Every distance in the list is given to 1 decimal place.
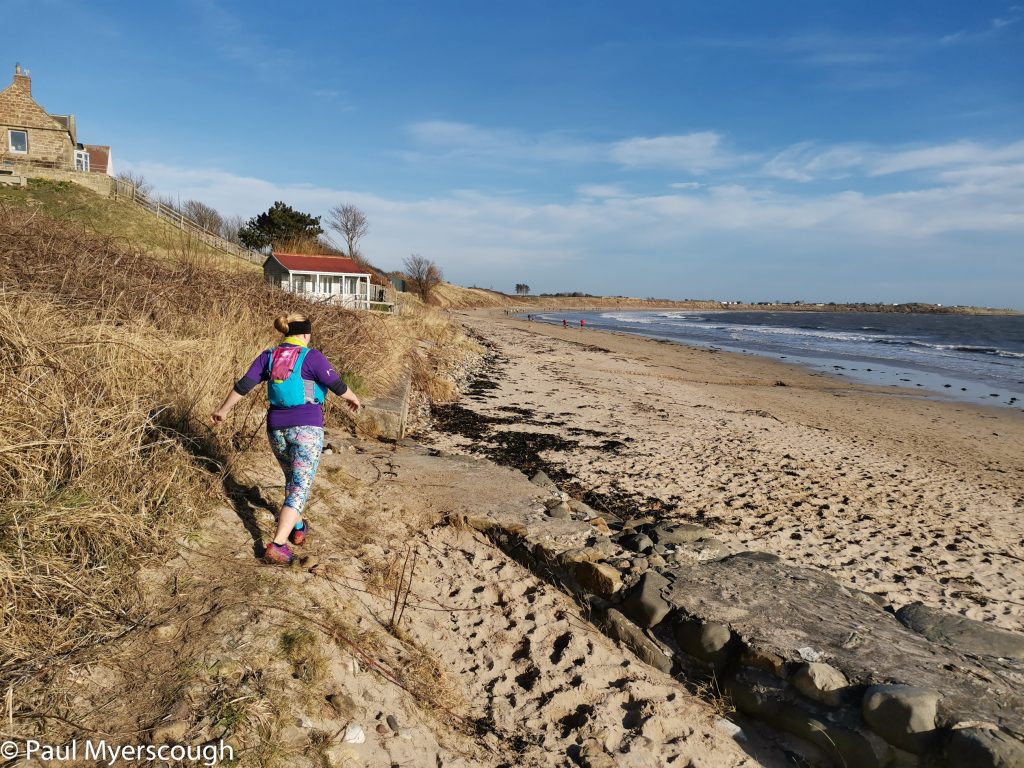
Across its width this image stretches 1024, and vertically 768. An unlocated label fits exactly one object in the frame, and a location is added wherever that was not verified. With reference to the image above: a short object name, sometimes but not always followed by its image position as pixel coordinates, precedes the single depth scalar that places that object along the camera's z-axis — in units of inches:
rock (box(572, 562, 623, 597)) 160.2
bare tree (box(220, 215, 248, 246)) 2028.3
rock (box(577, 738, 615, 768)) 111.7
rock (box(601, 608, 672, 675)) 142.0
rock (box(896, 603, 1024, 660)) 135.9
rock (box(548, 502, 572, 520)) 197.2
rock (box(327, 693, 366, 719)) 104.6
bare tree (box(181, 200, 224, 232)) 1950.8
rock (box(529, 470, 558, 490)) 237.5
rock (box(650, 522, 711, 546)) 190.1
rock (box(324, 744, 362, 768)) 93.7
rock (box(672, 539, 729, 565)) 175.3
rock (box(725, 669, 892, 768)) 110.8
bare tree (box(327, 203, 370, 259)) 2145.7
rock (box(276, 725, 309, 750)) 92.5
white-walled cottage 845.8
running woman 142.7
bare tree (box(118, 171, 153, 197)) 1237.6
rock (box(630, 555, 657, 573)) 165.9
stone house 1131.9
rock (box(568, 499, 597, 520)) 208.2
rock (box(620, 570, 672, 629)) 149.7
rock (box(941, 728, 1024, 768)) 97.5
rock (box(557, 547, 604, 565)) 168.6
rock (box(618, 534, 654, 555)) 181.0
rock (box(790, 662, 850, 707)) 119.6
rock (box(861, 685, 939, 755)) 106.8
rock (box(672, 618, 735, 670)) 137.3
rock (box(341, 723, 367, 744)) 99.3
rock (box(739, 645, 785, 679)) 127.5
